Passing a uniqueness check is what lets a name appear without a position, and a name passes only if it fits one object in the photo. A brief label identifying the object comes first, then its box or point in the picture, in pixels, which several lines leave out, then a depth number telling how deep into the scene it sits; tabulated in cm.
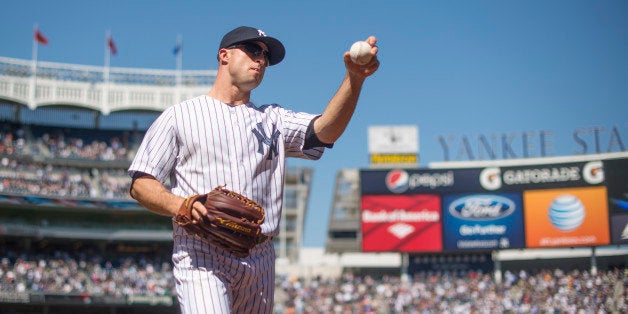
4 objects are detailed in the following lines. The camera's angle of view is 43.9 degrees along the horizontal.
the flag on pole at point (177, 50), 4588
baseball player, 443
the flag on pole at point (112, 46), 4484
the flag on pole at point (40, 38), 4347
